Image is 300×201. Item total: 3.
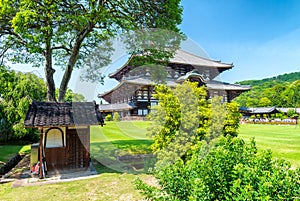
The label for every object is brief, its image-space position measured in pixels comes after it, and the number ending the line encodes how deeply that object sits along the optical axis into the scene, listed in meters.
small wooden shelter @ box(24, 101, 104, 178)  6.34
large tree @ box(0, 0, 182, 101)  7.07
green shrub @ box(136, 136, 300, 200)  1.86
